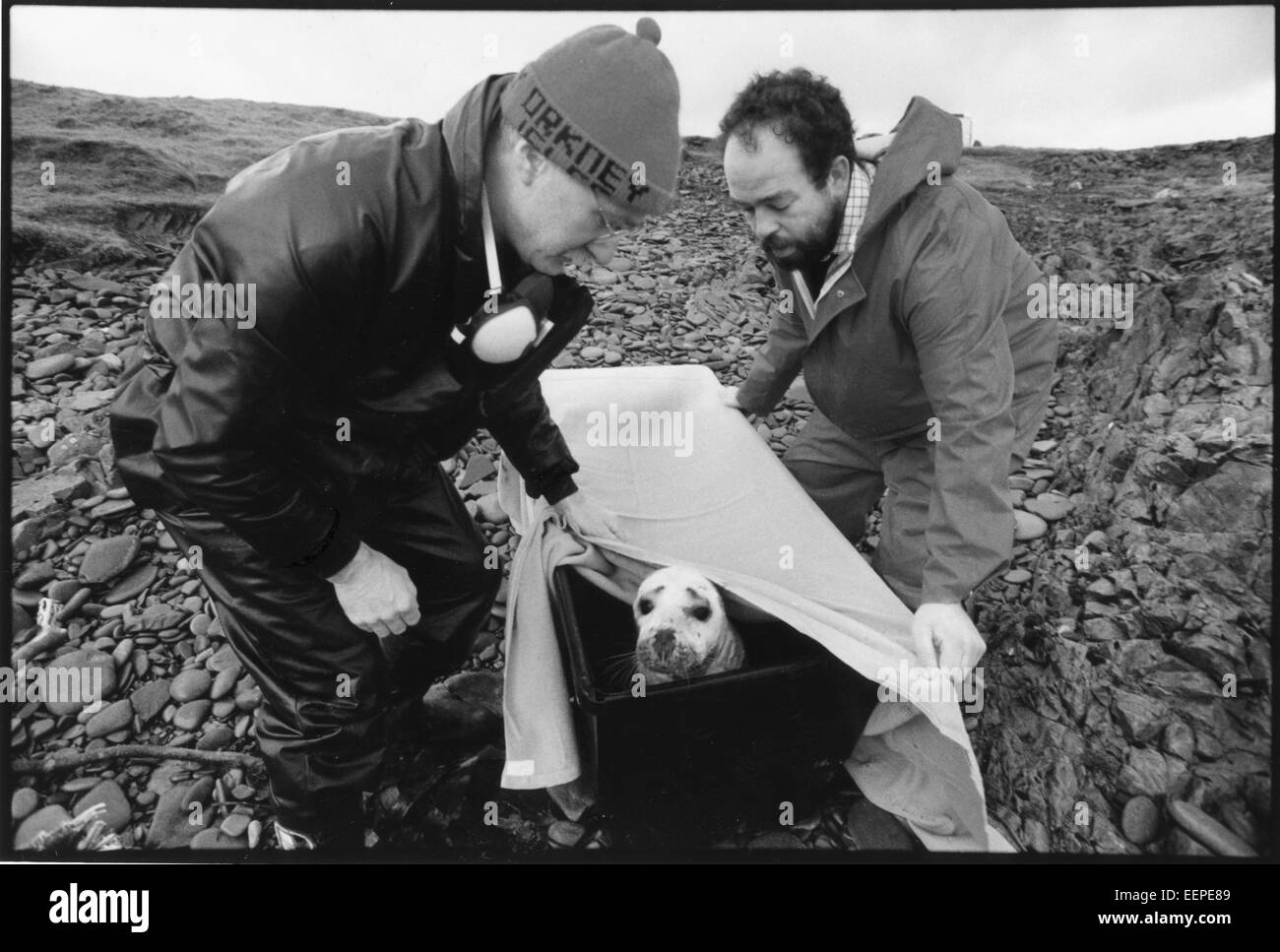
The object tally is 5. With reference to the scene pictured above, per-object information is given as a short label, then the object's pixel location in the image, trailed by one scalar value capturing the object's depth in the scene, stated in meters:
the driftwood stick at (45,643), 1.82
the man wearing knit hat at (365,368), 1.31
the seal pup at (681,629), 1.69
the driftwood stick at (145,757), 1.79
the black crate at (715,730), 1.59
